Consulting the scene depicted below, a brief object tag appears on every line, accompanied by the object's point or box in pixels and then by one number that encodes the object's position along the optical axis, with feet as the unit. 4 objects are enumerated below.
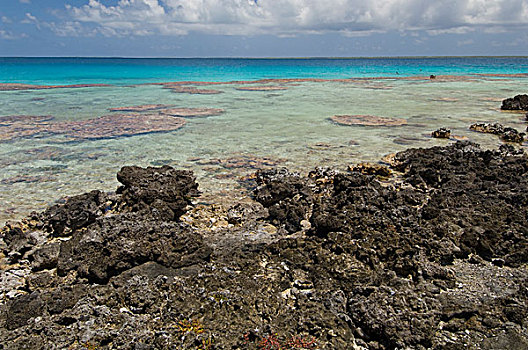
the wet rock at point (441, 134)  46.57
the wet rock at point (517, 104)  68.49
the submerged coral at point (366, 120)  56.49
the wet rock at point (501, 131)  44.24
